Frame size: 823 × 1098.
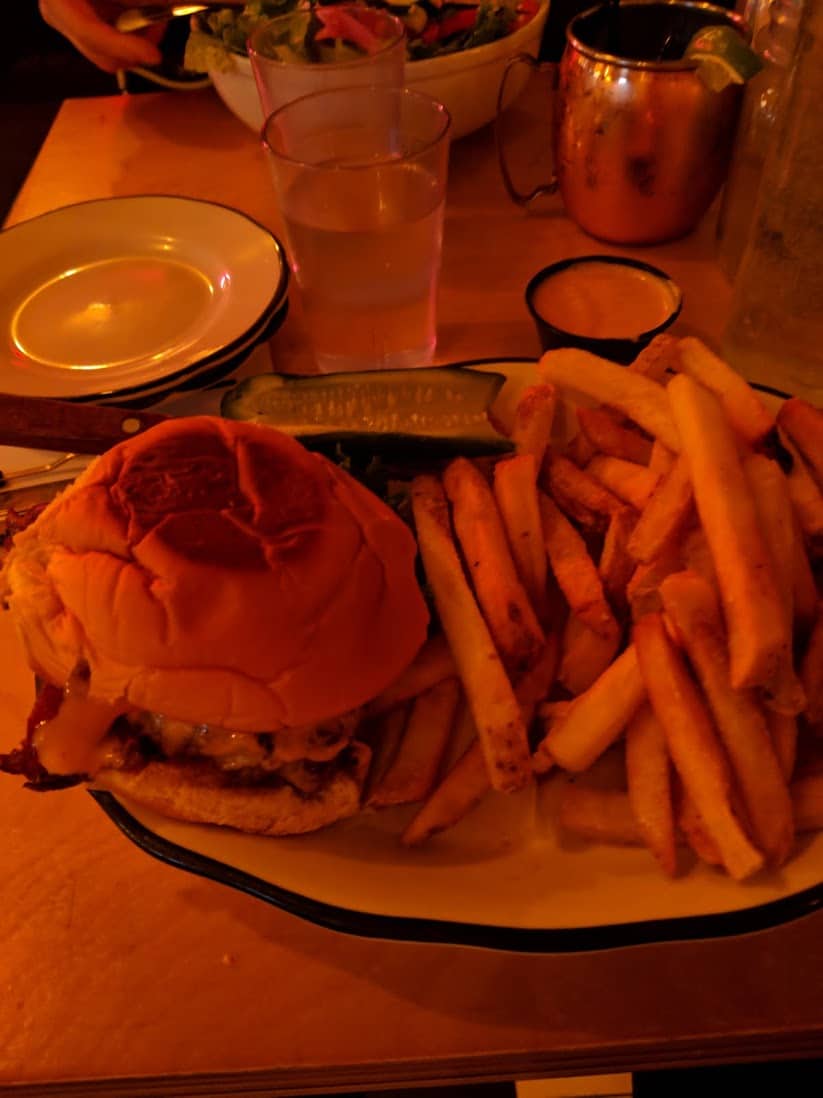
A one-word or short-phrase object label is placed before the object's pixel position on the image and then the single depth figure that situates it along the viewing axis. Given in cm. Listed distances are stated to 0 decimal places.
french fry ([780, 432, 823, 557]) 34
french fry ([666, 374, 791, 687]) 30
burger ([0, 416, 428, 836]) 31
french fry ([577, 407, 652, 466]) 39
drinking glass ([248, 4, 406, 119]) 53
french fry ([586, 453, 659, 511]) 37
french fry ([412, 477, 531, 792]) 32
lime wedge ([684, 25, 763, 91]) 47
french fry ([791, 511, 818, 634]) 33
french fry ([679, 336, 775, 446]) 36
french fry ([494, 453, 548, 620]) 37
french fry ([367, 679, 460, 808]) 33
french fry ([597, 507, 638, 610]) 36
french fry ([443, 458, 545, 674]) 34
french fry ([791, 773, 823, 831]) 31
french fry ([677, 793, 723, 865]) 31
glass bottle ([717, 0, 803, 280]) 48
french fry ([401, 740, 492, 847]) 33
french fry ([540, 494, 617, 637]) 34
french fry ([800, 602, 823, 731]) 32
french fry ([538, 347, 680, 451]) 37
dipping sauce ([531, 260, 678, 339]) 48
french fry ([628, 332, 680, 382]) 40
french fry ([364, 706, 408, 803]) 35
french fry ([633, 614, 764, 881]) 30
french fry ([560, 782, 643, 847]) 32
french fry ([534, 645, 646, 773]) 32
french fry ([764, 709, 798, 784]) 32
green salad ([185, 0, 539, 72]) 57
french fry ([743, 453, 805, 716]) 31
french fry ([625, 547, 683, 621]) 34
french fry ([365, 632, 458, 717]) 35
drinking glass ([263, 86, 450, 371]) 47
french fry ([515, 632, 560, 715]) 35
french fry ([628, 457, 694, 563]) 34
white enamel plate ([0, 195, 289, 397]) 49
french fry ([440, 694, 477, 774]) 36
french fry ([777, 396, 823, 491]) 35
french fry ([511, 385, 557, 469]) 40
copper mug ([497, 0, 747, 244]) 50
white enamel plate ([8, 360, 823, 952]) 30
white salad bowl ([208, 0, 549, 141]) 58
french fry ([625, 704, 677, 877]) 31
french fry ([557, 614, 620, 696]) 34
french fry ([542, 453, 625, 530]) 38
